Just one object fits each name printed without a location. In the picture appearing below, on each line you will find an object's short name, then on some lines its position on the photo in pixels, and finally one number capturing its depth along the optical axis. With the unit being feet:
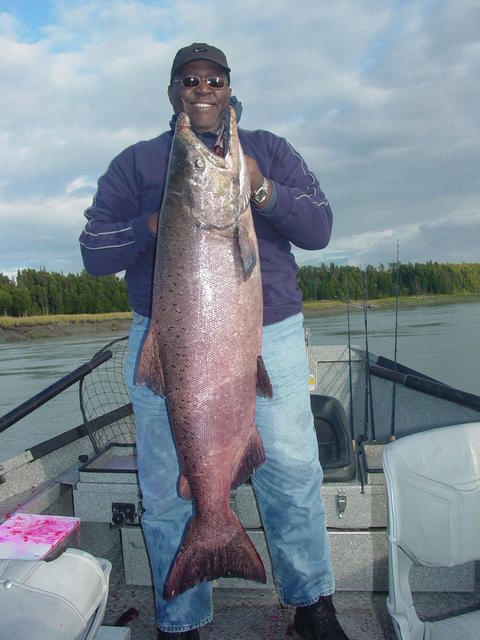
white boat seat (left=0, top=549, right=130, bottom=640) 5.54
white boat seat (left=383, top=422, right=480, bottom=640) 6.68
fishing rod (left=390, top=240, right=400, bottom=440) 16.22
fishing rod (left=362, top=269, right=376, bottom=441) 17.03
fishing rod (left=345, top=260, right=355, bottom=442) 18.65
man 8.77
